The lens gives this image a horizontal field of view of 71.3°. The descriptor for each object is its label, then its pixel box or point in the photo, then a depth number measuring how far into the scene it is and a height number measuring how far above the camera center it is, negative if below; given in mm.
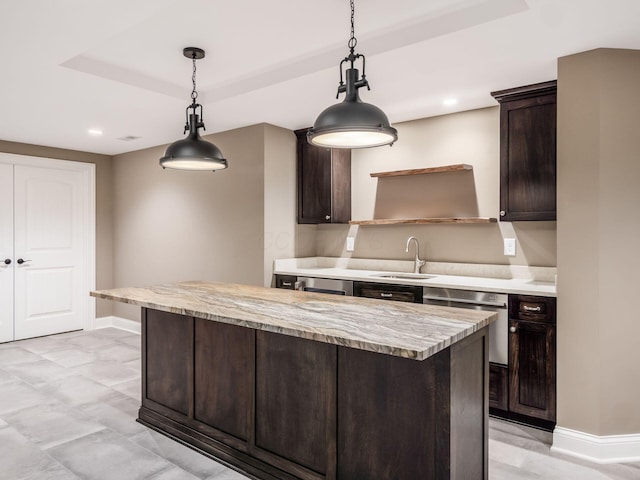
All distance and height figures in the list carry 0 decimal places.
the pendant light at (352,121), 1960 +503
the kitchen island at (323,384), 1805 -721
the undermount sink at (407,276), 3893 -370
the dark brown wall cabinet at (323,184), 4488 +524
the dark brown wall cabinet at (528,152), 3143 +600
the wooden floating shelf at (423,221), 3718 +126
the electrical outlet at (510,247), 3674 -100
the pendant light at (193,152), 2770 +517
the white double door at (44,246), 5285 -143
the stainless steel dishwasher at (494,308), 3053 -514
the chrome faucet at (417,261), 4113 -245
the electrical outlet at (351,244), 4715 -99
